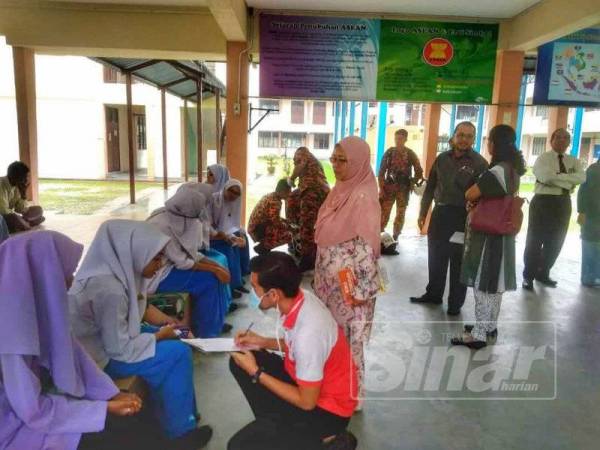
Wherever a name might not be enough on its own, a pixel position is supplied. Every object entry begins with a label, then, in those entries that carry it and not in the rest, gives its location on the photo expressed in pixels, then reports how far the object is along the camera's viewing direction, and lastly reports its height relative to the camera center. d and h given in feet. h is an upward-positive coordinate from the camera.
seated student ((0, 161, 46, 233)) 16.51 -2.25
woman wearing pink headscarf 6.98 -1.43
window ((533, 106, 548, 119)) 72.82 +6.23
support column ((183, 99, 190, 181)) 44.37 -0.21
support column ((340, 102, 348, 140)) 31.01 +1.94
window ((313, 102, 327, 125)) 88.94 +6.24
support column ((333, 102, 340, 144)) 32.92 +1.64
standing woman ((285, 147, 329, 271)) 14.99 -1.63
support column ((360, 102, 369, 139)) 26.94 +1.67
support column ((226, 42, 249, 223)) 17.88 +1.50
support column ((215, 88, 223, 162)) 35.27 +2.61
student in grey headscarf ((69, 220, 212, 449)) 6.12 -2.48
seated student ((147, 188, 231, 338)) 9.90 -2.74
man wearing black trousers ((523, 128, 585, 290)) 14.12 -1.64
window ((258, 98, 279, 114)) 83.77 +7.81
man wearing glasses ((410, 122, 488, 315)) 11.87 -1.47
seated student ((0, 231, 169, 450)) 4.44 -2.35
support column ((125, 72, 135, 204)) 26.27 +0.70
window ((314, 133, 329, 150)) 89.25 +1.07
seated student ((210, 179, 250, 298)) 13.16 -2.55
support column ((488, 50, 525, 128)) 18.28 +2.57
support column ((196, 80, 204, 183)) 29.19 +1.09
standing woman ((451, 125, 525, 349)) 9.38 -2.14
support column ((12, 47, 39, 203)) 19.70 +1.37
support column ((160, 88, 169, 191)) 32.24 +0.90
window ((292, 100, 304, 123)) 89.40 +6.16
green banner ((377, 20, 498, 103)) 17.89 +3.43
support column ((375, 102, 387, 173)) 24.21 +1.00
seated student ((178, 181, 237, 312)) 11.46 -2.45
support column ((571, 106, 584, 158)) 24.12 +0.91
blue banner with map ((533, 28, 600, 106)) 18.19 +3.20
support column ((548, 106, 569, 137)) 22.61 +1.70
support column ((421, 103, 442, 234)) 21.66 +0.59
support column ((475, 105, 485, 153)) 25.10 +1.39
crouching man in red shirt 5.11 -2.64
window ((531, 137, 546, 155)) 79.85 +1.12
